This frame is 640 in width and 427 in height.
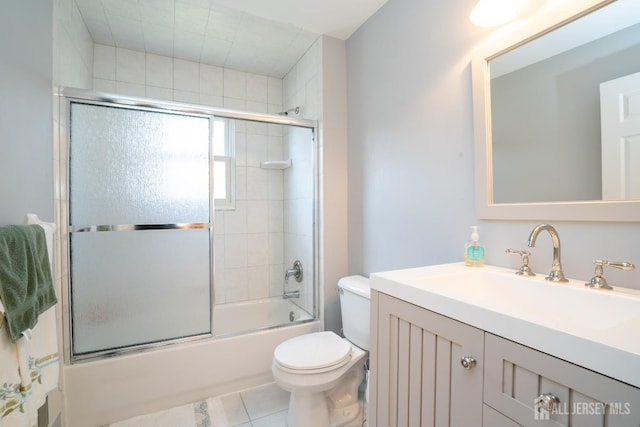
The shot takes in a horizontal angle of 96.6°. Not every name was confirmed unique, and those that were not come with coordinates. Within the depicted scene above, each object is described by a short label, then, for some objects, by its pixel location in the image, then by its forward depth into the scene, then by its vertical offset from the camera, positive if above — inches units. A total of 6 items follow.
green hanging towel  33.1 -7.5
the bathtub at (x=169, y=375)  58.6 -36.3
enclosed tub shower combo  59.4 -2.5
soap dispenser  45.8 -6.4
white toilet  53.9 -30.2
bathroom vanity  20.0 -12.4
